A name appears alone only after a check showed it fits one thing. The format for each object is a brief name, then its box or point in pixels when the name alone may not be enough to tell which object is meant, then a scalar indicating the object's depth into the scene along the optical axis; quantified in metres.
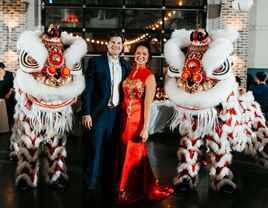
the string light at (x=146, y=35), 12.02
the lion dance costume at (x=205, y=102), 4.38
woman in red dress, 4.25
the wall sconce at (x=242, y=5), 10.41
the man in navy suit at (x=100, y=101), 4.25
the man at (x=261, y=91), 7.50
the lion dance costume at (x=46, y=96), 4.43
